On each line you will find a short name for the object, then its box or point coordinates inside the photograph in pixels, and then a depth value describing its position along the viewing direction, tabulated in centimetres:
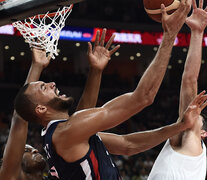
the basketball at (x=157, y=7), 523
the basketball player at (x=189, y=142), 586
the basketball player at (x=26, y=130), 564
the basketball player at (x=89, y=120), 466
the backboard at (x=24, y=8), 549
